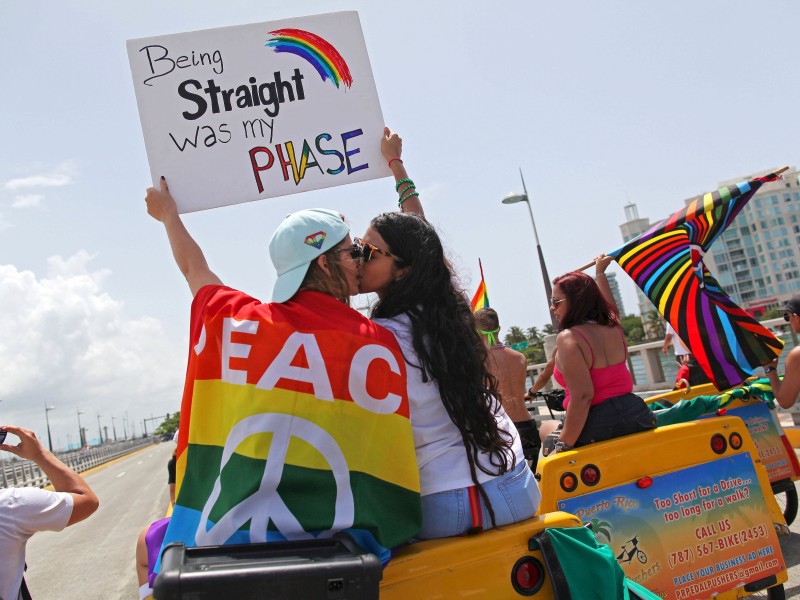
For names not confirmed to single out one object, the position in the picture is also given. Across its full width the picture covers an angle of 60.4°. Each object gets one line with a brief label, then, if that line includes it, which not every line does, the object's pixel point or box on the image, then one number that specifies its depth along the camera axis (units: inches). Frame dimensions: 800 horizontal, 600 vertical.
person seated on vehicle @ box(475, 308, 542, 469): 217.3
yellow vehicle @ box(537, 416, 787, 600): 135.6
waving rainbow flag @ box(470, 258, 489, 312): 325.1
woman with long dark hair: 85.9
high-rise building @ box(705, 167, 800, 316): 5521.7
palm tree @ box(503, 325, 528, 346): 3791.8
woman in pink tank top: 157.0
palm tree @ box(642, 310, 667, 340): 3988.7
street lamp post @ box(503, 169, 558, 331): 784.3
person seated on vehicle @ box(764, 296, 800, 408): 181.0
